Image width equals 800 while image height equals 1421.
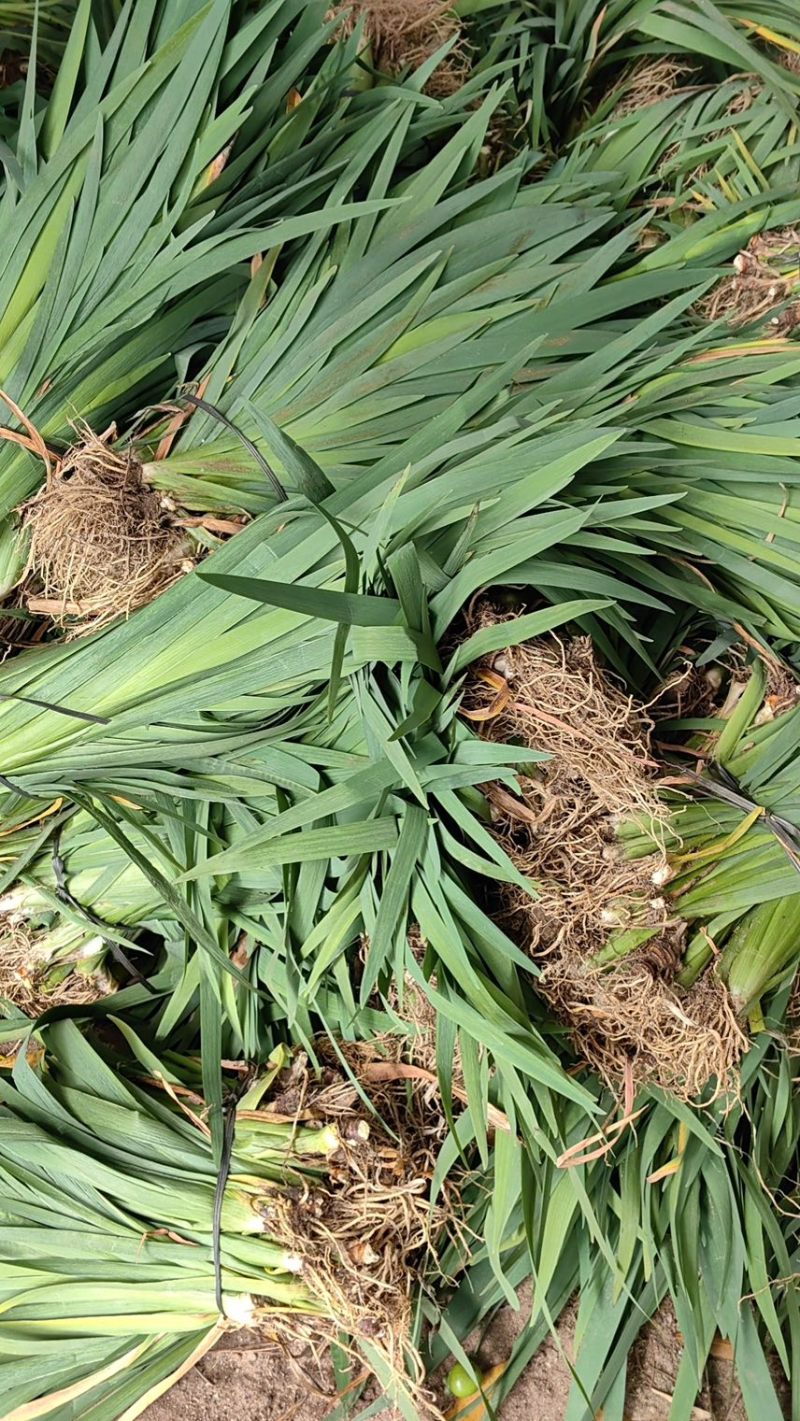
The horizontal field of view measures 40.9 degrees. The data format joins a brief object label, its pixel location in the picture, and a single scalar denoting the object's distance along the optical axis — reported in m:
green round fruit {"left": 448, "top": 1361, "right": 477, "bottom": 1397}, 0.94
